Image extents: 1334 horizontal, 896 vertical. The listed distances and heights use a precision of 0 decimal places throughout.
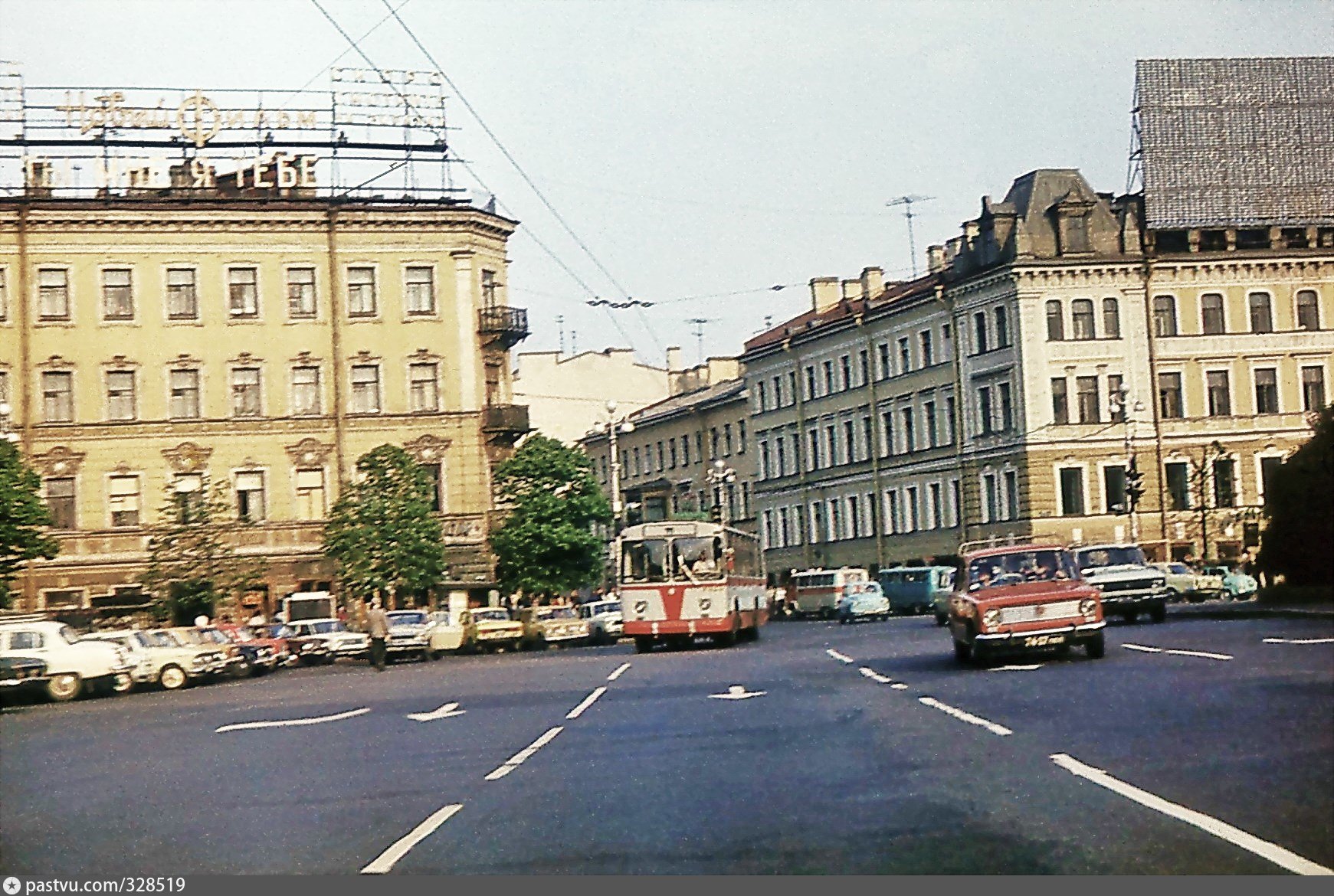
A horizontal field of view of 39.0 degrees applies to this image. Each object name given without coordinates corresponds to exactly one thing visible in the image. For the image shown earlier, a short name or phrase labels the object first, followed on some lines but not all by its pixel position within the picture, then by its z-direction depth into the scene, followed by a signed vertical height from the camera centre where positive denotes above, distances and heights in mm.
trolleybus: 41688 -308
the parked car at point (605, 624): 56938 -1653
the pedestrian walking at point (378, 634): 41031 -1158
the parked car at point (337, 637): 46094 -1320
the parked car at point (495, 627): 51250 -1419
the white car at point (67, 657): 33625 -1118
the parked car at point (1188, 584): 32469 -831
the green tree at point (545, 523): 55406 +1469
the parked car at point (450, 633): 48750 -1467
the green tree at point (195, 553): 32625 +703
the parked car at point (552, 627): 54094 -1604
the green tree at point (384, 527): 40562 +1239
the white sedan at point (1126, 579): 29516 -660
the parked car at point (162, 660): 37469 -1391
